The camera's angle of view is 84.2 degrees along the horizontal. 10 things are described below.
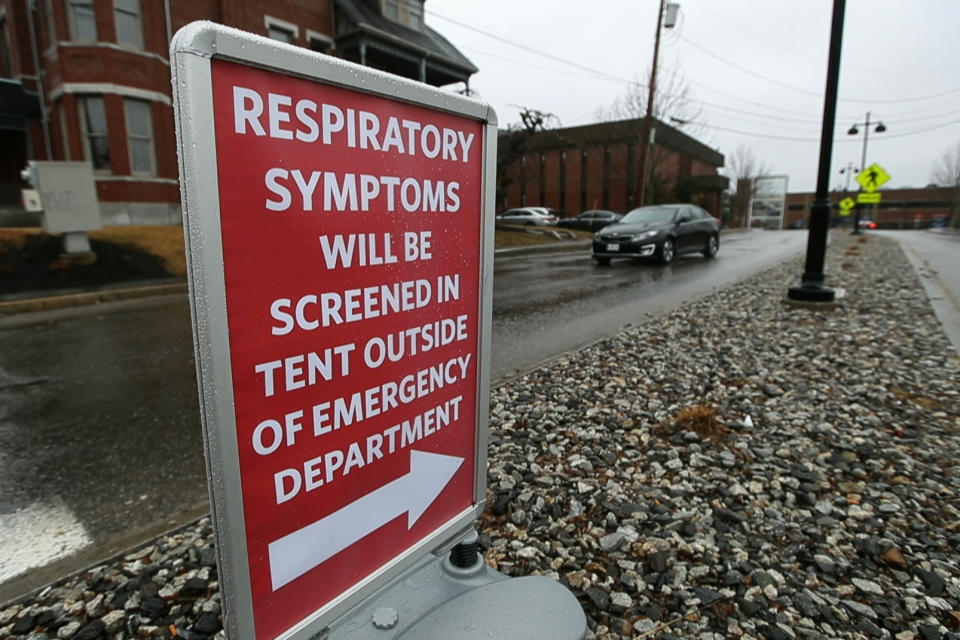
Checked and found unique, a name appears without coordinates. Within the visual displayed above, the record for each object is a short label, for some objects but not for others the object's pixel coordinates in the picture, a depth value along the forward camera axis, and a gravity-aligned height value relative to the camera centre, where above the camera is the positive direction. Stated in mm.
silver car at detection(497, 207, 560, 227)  31184 +106
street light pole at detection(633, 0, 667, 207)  23770 +4177
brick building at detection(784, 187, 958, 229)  87438 +2111
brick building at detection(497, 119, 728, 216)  42406 +4155
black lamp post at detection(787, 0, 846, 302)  6590 +64
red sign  1058 -229
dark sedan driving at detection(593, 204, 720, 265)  13086 -365
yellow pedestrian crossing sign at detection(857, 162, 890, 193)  24797 +1992
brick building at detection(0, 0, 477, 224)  15023 +4274
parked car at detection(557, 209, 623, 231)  32562 -40
